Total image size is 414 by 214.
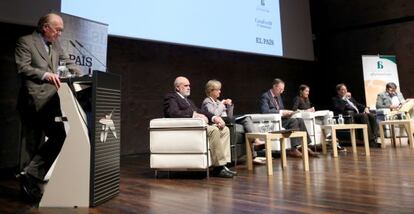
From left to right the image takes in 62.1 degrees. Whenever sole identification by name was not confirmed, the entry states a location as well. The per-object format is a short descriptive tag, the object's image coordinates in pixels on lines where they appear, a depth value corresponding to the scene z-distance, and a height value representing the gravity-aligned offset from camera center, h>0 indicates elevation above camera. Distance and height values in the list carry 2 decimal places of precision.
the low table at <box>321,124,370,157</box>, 4.28 +0.09
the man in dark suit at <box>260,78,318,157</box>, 4.59 +0.35
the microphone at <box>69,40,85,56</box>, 3.23 +0.93
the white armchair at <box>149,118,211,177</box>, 3.07 -0.03
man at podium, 2.26 +0.26
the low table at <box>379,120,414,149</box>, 4.95 +0.13
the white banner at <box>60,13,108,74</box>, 3.34 +1.03
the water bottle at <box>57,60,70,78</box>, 2.34 +0.50
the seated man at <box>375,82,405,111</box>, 5.95 +0.65
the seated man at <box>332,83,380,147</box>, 5.67 +0.42
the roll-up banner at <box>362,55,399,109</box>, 6.69 +1.20
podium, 2.04 -0.05
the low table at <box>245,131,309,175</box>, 3.19 -0.07
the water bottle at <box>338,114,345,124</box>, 4.60 +0.22
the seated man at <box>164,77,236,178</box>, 3.17 +0.19
